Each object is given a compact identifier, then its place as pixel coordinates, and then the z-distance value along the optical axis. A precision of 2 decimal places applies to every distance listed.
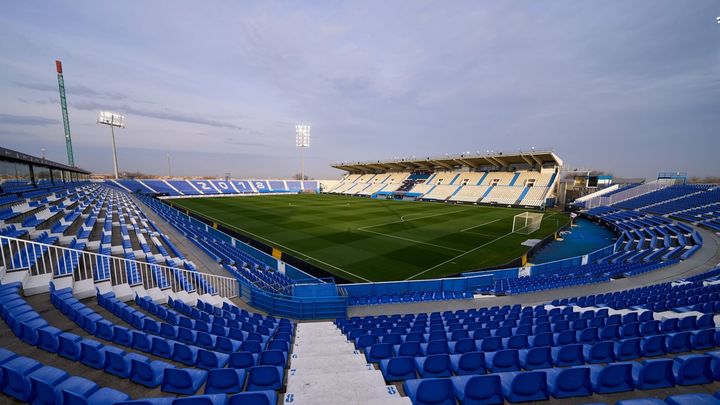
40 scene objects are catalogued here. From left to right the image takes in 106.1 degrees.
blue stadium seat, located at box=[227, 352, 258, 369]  4.02
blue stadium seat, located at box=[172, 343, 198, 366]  4.27
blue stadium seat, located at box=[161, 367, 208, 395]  3.36
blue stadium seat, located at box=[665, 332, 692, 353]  4.54
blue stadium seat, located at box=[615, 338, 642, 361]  4.40
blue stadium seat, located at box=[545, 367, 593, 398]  3.32
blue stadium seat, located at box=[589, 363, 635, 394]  3.40
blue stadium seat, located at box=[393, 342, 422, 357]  4.68
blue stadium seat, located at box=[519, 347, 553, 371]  4.23
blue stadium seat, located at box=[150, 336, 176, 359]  4.38
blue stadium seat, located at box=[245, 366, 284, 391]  3.55
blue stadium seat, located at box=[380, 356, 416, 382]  3.99
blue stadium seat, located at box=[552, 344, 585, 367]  4.34
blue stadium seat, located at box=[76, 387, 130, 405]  2.51
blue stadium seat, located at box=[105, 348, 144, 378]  3.67
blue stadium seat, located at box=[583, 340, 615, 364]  4.30
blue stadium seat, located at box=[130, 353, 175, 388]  3.50
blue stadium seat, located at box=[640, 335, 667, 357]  4.47
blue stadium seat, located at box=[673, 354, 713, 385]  3.48
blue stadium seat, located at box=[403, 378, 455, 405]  3.07
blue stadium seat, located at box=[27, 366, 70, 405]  2.66
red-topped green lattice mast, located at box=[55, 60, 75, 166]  63.65
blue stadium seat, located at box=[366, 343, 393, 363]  4.79
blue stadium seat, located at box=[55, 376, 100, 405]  2.95
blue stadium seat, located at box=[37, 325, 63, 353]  4.18
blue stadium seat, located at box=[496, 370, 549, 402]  3.27
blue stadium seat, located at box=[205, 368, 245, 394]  3.36
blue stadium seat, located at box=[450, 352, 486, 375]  4.11
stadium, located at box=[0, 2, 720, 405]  3.42
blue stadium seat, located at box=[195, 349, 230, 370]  4.09
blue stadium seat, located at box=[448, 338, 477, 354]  4.85
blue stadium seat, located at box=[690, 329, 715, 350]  4.62
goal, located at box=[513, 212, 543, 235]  26.49
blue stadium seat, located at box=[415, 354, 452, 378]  4.02
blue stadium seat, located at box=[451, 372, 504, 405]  3.17
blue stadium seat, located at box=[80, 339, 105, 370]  3.82
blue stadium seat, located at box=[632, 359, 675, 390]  3.45
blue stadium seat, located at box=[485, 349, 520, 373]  4.17
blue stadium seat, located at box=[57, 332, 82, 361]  3.99
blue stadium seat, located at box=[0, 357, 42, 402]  2.82
